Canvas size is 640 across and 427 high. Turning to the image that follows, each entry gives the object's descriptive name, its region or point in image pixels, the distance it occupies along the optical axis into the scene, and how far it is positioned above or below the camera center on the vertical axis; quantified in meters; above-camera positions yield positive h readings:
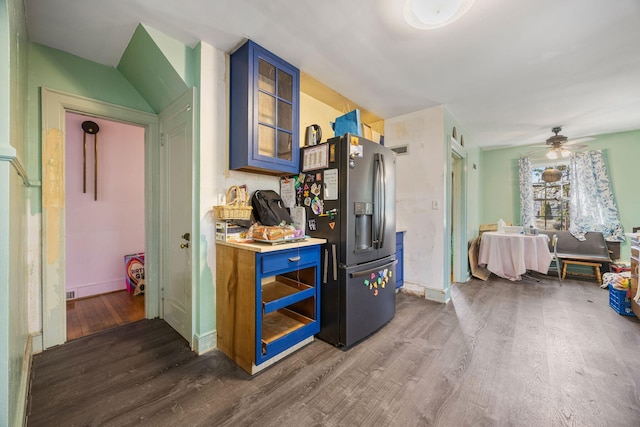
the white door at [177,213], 2.03 -0.01
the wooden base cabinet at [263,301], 1.66 -0.68
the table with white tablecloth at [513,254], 3.83 -0.70
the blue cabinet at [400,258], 3.23 -0.64
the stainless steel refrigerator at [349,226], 1.98 -0.13
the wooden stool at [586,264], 3.99 -0.94
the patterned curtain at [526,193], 4.88 +0.35
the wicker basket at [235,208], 1.83 +0.03
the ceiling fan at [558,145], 3.79 +1.02
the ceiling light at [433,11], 1.45 +1.24
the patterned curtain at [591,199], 4.21 +0.19
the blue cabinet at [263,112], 1.94 +0.84
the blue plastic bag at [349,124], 2.53 +0.92
